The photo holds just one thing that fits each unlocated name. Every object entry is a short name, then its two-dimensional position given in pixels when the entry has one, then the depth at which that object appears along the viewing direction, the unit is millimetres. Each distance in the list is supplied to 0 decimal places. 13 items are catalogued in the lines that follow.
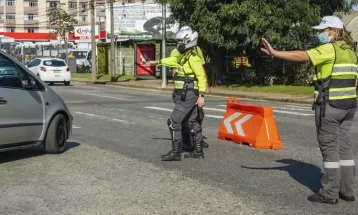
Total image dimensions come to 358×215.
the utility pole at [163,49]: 29692
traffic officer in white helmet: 8508
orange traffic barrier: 9914
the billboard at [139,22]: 48406
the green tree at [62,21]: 58219
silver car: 8148
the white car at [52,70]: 31719
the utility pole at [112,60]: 37084
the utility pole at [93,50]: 38059
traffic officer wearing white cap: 6070
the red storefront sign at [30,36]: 86462
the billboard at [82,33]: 59031
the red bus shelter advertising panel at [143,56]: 39781
